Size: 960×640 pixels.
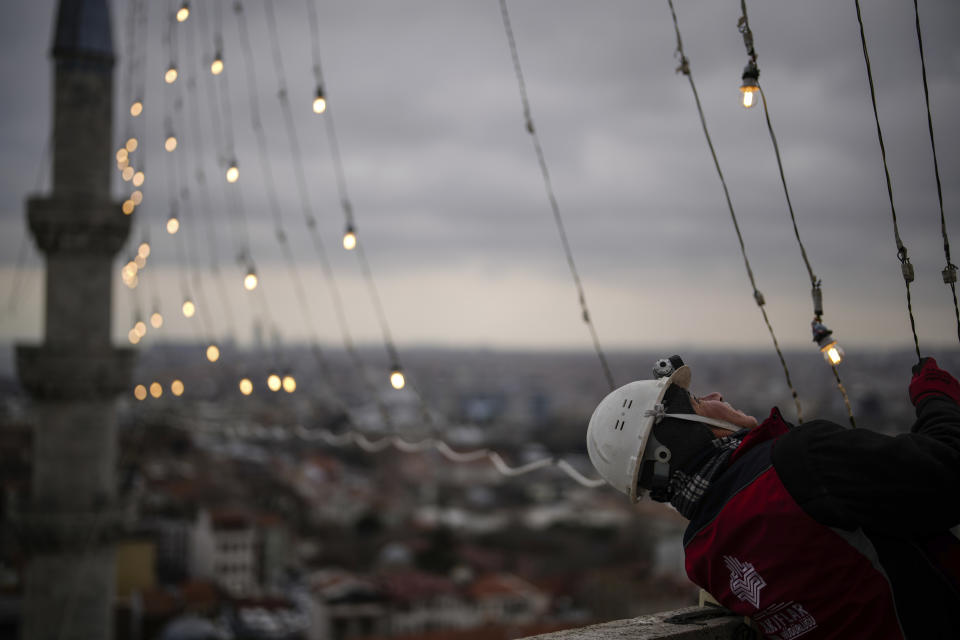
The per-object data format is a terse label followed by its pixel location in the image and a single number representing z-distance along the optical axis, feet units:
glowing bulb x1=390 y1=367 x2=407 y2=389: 18.24
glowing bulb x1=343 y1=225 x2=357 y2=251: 20.57
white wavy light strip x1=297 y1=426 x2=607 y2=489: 12.00
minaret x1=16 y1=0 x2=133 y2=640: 35.35
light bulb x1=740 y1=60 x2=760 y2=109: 9.61
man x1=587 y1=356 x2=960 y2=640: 5.45
